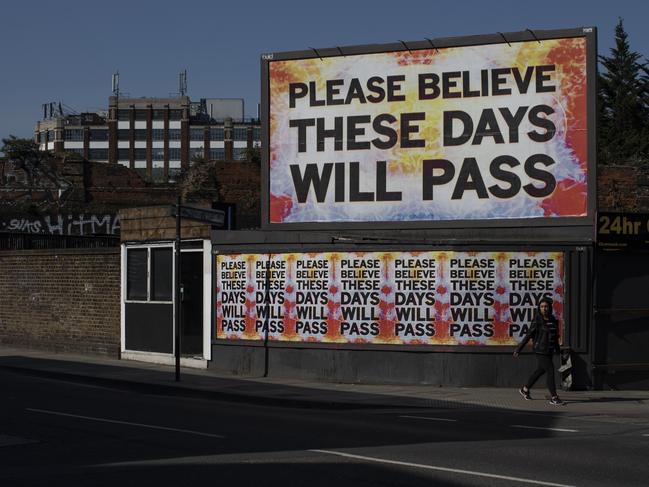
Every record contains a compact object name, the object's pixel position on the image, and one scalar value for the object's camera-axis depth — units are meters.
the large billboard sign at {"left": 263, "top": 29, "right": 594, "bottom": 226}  19.67
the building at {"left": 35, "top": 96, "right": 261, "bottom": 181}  141.88
